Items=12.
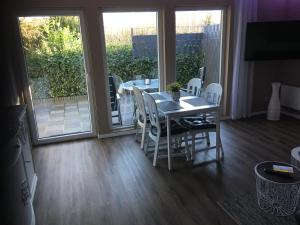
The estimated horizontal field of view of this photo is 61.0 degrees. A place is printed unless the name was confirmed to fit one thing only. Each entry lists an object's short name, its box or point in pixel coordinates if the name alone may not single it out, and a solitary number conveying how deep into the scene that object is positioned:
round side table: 2.28
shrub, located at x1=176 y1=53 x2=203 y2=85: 4.79
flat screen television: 4.61
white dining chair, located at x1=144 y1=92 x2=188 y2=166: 3.26
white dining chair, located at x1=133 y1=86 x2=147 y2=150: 3.59
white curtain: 4.61
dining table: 3.18
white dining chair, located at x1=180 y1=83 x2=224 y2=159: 3.42
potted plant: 3.64
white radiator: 4.91
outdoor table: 4.55
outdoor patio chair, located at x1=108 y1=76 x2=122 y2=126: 4.46
